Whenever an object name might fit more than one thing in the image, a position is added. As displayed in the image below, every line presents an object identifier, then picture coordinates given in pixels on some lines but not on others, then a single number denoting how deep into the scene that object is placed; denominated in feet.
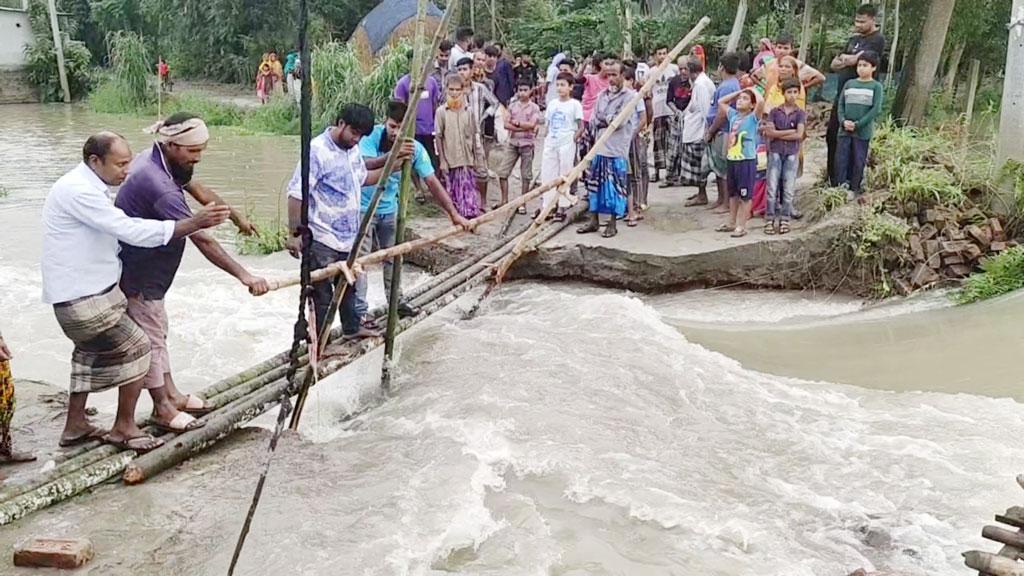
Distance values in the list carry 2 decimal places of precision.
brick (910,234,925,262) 24.98
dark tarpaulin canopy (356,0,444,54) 68.90
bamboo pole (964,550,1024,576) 9.59
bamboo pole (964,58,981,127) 47.50
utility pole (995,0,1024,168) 26.35
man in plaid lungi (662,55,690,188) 32.99
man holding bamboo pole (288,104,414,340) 16.60
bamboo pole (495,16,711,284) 18.95
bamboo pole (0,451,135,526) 11.96
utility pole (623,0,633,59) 60.15
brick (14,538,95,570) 10.98
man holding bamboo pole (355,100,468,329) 19.12
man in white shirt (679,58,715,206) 29.66
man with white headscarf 13.29
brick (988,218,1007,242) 25.66
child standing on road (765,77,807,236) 24.91
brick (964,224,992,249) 25.46
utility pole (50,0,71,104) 87.20
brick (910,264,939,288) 24.71
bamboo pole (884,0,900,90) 46.11
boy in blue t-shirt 25.40
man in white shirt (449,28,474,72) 32.94
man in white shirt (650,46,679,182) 33.40
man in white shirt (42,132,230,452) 12.24
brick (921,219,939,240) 25.48
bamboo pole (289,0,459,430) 13.00
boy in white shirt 28.17
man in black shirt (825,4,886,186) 25.93
